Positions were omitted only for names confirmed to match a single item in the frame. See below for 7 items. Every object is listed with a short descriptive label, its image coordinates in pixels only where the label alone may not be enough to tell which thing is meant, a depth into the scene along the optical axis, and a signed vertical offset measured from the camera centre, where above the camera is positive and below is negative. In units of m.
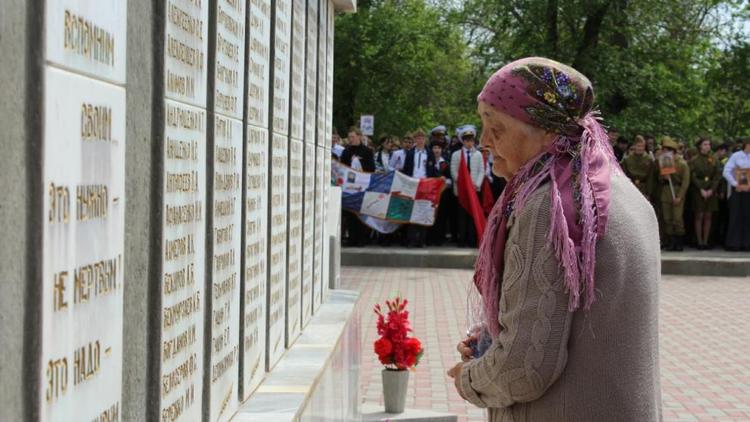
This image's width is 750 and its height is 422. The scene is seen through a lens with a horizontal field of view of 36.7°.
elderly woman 2.82 -0.22
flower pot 6.93 -1.29
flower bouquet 6.95 -1.09
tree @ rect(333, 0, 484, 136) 34.53 +3.65
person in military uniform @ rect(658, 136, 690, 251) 19.42 -0.08
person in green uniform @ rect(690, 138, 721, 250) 19.66 +0.00
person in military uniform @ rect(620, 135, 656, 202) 19.69 +0.28
